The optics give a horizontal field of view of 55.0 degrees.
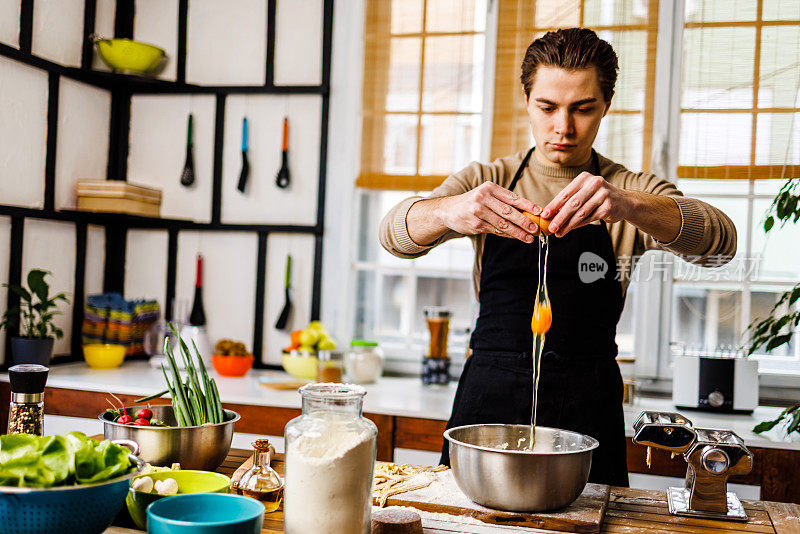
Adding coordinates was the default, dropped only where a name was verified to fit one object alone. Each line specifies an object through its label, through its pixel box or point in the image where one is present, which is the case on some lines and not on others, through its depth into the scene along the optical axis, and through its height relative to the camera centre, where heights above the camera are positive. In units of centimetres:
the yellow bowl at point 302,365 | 322 -43
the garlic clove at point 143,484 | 119 -36
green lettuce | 105 -29
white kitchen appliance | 280 -38
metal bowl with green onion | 141 -35
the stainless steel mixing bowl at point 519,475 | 126 -34
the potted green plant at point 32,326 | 304 -31
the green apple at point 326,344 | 323 -34
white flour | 110 -32
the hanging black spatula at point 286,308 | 351 -21
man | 184 +5
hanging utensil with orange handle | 352 +44
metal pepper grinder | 138 -27
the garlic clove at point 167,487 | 121 -37
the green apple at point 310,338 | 324 -32
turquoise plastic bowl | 104 -36
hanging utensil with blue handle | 355 +41
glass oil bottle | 132 -38
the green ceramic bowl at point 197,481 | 127 -37
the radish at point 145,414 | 149 -31
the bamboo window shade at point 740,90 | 308 +77
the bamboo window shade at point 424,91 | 341 +79
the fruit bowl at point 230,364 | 324 -45
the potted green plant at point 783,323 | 243 -14
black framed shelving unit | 338 +46
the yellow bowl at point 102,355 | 335 -44
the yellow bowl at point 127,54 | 338 +89
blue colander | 102 -35
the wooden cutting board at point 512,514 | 127 -41
